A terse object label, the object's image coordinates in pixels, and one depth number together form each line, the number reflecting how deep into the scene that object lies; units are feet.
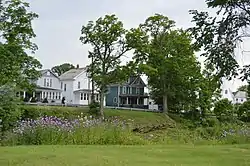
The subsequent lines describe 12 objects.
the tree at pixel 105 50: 120.88
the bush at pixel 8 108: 55.01
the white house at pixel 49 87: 182.29
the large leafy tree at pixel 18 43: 78.33
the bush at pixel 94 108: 126.10
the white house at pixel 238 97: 283.14
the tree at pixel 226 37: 34.06
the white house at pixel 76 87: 187.92
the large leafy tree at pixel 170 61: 144.15
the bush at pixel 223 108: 155.53
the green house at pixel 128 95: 195.72
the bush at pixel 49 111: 101.86
